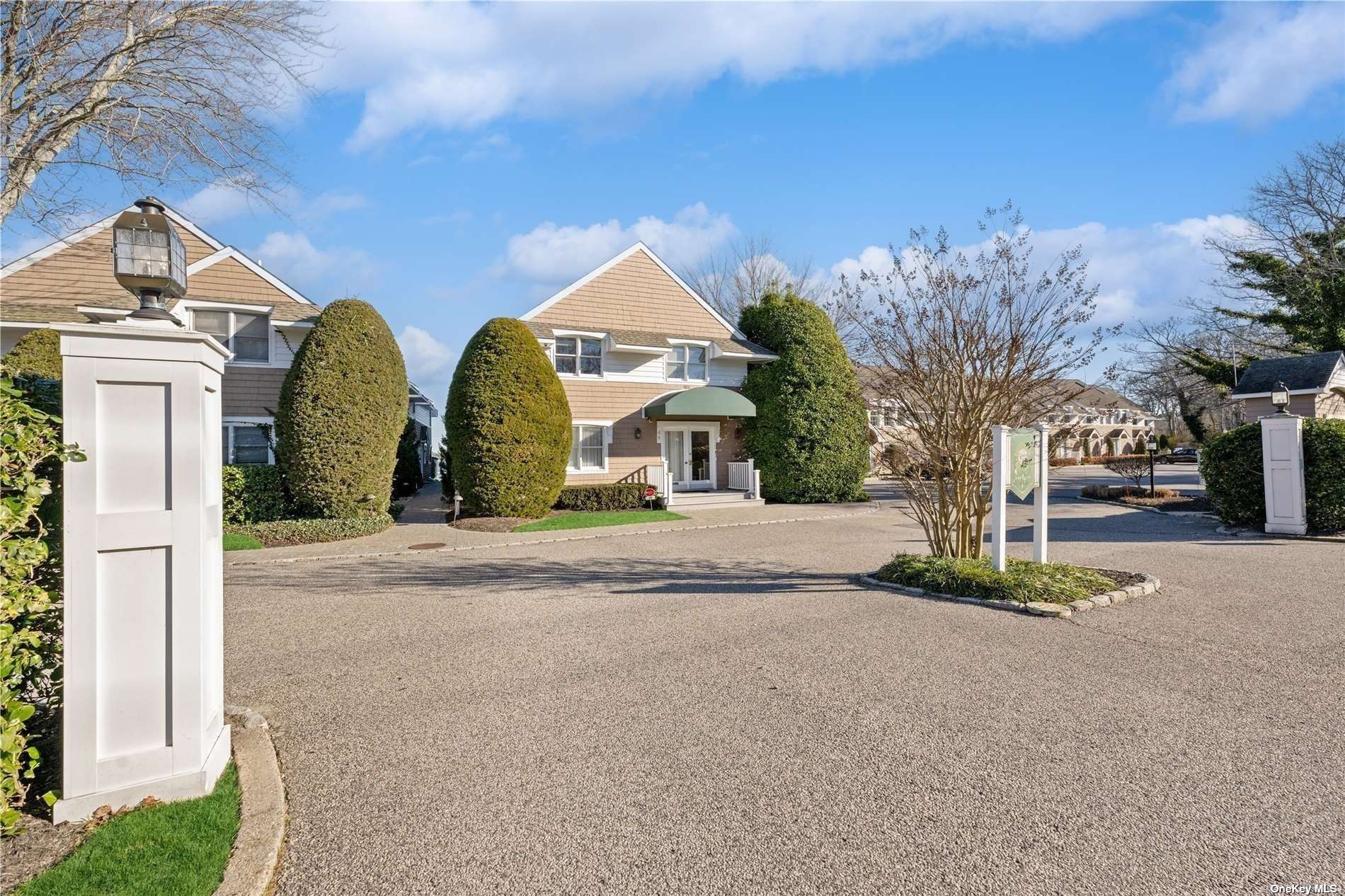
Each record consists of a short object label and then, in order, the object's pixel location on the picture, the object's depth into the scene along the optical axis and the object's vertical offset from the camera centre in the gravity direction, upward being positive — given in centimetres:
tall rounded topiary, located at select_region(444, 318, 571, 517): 1516 +81
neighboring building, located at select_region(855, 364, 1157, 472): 4722 +249
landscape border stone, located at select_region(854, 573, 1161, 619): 651 -156
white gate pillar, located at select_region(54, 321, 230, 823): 304 -49
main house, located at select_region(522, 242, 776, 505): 1920 +253
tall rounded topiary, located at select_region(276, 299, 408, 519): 1333 +93
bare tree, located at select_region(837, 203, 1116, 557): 819 +97
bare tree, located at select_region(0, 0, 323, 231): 1188 +746
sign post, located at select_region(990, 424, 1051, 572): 758 -23
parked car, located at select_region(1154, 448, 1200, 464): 4689 -36
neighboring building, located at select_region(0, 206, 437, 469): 1603 +408
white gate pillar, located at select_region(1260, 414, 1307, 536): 1169 -42
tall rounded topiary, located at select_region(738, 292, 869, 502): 1947 +98
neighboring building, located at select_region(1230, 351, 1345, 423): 2047 +209
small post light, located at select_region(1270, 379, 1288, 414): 1233 +96
